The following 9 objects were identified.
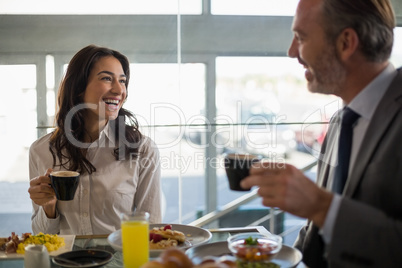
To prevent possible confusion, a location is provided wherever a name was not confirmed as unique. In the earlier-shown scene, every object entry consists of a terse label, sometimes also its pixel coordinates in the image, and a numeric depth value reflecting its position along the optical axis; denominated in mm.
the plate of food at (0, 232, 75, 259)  1733
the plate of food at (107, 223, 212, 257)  1690
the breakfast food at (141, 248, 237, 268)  1199
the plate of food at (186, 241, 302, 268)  1511
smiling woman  2420
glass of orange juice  1523
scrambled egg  1746
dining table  1676
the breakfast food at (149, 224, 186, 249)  1710
